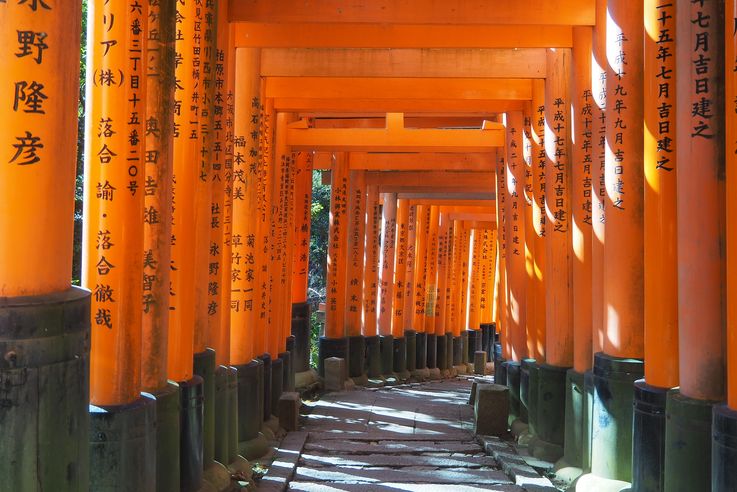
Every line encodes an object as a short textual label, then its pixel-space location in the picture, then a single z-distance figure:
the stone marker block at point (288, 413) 9.78
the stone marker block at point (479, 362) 20.72
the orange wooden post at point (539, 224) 9.28
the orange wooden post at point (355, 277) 15.30
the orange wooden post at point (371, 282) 16.28
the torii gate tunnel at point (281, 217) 3.38
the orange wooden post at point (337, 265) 14.73
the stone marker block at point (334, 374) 13.96
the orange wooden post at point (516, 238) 10.82
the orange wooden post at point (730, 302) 3.95
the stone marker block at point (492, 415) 9.62
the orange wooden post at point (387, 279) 17.06
